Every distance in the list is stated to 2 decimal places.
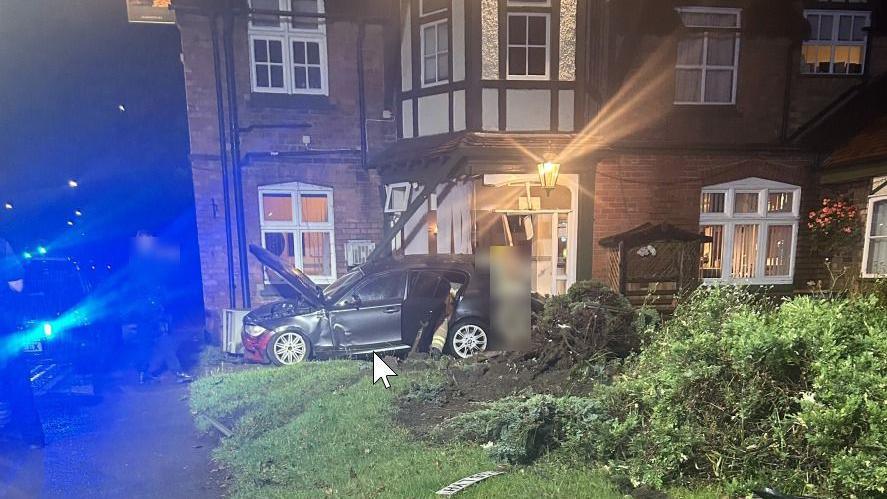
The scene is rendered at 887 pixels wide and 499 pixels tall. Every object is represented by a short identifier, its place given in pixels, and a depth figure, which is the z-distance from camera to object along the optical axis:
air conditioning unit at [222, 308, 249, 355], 6.39
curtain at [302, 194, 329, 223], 7.61
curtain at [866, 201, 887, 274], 6.72
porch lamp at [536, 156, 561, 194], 6.38
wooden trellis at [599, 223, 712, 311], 6.70
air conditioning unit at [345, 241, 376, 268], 7.65
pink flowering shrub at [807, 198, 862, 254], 7.03
